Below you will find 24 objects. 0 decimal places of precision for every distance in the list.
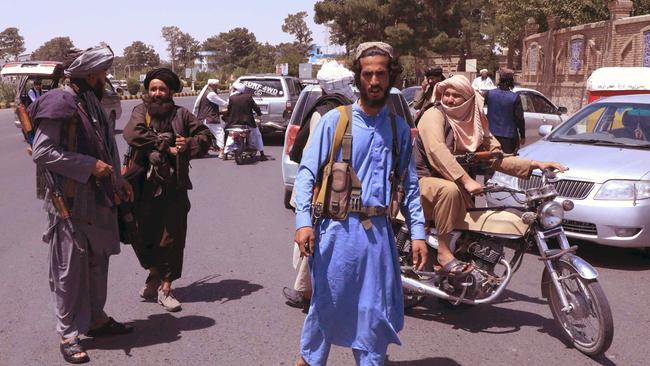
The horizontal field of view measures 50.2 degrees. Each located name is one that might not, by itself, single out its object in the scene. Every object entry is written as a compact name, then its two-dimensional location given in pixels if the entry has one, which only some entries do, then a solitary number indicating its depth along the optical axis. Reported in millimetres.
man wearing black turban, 4980
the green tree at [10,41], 105938
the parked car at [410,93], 19041
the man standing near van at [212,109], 15031
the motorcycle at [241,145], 14148
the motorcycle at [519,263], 4215
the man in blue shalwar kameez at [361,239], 3256
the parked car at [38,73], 18559
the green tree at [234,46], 115625
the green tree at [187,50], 122250
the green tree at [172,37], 119938
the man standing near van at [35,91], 18156
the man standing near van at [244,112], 14383
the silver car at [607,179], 6230
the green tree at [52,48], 108375
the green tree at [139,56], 127812
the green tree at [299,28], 108000
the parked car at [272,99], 17438
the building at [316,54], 91250
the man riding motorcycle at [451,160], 4574
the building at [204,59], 121462
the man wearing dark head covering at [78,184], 4000
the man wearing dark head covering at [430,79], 8227
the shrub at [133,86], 61812
